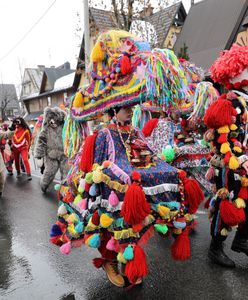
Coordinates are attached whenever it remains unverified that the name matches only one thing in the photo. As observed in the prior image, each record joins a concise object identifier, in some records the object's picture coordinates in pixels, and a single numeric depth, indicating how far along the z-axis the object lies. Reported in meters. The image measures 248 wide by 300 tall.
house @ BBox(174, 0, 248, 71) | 12.81
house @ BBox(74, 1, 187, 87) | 11.20
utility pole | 10.00
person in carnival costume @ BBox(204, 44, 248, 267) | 3.40
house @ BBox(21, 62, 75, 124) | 33.41
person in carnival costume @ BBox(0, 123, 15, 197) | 7.07
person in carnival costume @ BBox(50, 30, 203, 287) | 2.74
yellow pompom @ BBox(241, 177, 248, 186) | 3.49
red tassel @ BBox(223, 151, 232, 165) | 3.39
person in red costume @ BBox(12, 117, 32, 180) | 9.96
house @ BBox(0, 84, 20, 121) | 59.69
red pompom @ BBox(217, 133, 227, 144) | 3.41
